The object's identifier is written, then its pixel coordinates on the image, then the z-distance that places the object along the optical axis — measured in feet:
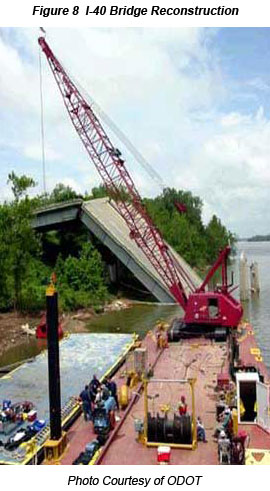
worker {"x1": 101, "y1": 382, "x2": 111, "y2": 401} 46.80
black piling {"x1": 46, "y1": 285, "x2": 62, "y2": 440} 37.06
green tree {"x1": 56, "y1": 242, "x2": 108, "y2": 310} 135.44
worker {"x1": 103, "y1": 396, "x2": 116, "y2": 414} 43.62
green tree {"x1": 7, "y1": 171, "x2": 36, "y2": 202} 127.54
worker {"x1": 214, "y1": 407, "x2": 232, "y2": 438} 40.83
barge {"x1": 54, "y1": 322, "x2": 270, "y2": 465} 37.86
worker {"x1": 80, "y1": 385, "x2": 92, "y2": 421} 45.26
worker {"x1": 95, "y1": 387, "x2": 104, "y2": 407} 44.83
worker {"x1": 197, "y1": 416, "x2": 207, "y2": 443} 40.22
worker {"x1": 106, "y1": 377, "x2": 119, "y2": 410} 47.95
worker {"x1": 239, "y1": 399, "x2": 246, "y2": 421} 42.70
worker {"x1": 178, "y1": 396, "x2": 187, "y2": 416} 40.97
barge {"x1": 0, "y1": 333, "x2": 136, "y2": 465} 39.77
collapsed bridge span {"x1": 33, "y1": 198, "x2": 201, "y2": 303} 146.41
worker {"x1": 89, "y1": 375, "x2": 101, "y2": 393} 48.17
